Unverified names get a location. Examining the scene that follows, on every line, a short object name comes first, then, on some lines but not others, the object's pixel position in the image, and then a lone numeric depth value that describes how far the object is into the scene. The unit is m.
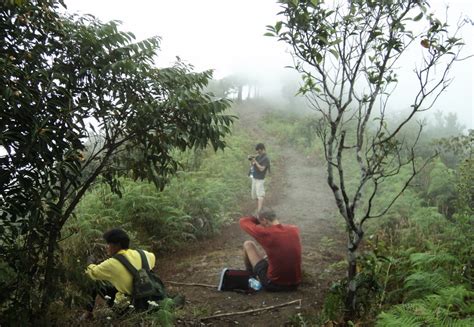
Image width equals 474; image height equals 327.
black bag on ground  6.20
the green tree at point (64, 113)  2.79
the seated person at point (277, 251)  6.02
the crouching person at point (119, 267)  4.79
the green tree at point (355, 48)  4.39
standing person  11.02
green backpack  4.71
